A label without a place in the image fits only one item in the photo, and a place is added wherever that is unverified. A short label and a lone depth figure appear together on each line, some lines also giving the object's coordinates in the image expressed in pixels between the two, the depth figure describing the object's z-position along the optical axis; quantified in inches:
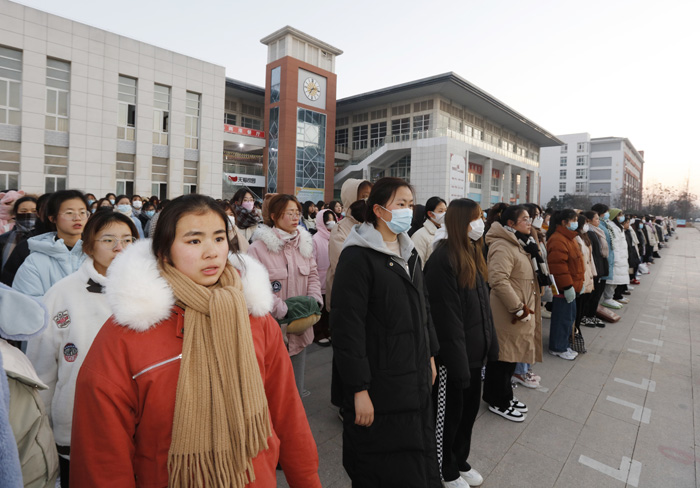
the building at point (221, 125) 716.0
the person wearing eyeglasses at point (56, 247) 97.1
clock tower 1227.2
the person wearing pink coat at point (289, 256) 130.5
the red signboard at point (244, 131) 1162.0
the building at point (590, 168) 3057.3
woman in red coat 47.0
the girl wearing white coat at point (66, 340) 74.8
